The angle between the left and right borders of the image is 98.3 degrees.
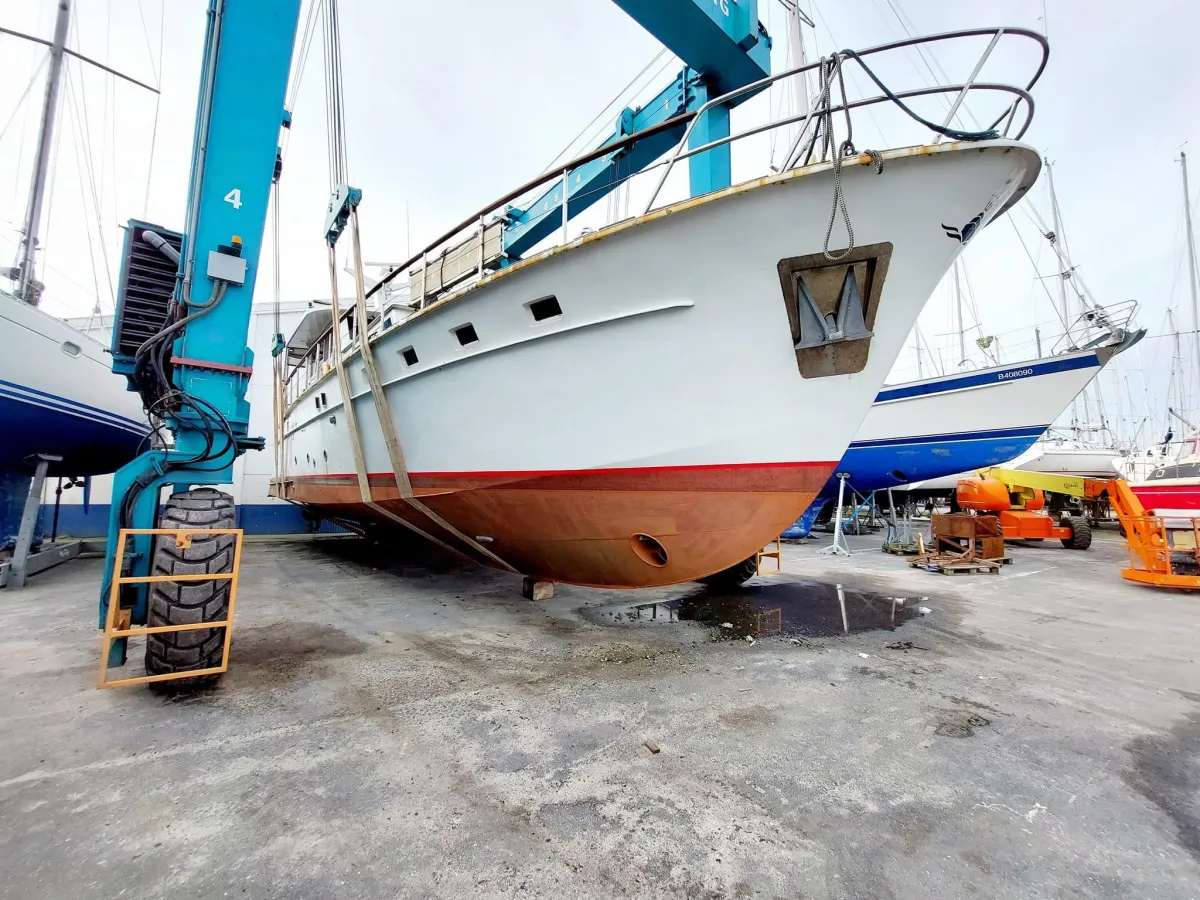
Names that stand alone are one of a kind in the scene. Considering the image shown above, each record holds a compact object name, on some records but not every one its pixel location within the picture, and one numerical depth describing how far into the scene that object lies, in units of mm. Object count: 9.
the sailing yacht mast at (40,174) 9023
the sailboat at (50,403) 5656
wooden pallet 7527
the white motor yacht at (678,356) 3014
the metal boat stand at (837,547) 9477
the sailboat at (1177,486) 9898
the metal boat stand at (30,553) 5645
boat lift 2795
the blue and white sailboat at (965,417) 8656
